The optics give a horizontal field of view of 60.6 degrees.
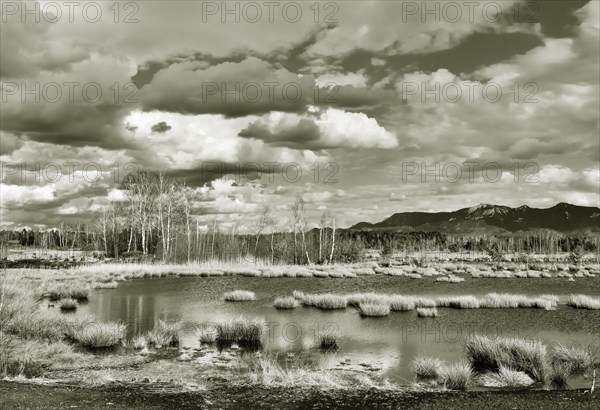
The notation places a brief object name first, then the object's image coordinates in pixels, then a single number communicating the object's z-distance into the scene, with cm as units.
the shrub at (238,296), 3275
